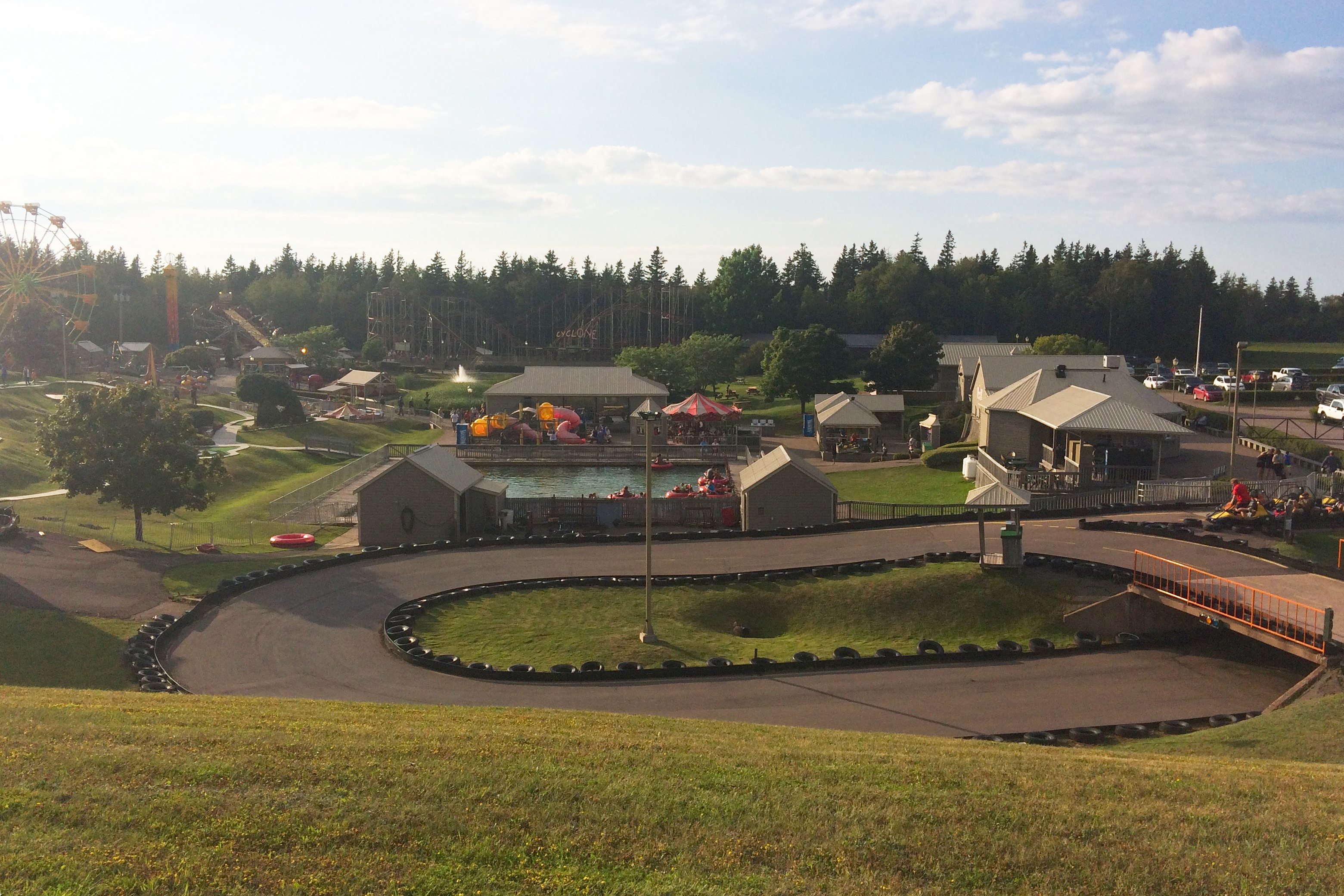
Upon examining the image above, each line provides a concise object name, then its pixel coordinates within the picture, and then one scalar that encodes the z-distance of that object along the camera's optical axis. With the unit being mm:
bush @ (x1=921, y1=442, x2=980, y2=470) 56750
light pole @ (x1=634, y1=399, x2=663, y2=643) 25516
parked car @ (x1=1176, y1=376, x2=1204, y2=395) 86438
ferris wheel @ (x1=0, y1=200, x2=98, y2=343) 78312
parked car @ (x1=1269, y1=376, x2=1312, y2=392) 81688
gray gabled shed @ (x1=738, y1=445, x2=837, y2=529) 41031
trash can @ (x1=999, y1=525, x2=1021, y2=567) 30844
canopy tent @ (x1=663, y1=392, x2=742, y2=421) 70688
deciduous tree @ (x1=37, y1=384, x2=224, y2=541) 40812
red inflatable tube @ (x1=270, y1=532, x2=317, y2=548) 40375
